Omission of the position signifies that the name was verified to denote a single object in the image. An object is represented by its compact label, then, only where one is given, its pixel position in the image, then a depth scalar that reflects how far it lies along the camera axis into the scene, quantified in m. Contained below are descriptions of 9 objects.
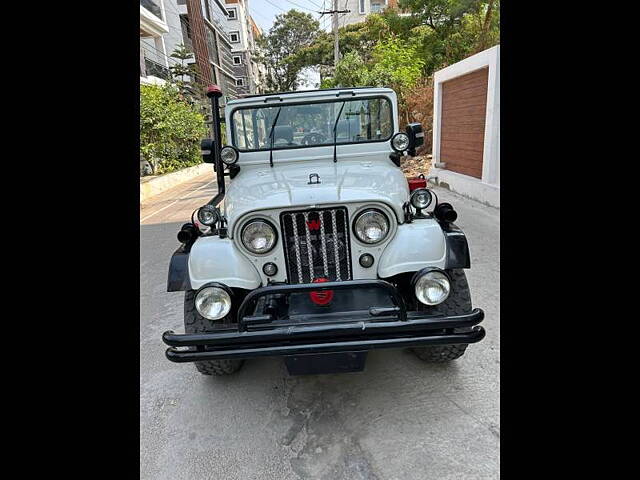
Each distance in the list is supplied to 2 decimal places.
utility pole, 19.16
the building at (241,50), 43.56
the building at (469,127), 7.19
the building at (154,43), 18.66
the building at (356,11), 30.05
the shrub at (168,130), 13.24
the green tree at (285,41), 34.22
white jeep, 1.91
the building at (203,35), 25.80
